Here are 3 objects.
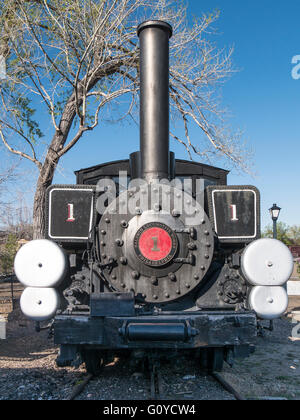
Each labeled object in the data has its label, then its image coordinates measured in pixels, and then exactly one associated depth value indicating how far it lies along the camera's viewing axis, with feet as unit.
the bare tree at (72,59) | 23.36
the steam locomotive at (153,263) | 10.10
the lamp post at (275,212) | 32.32
